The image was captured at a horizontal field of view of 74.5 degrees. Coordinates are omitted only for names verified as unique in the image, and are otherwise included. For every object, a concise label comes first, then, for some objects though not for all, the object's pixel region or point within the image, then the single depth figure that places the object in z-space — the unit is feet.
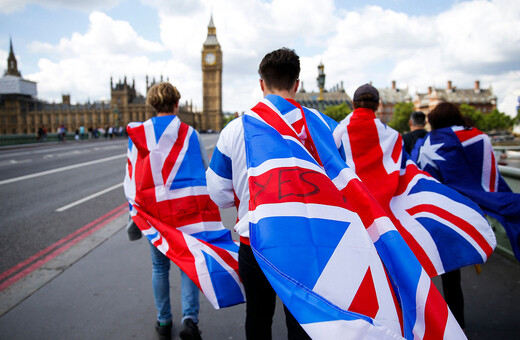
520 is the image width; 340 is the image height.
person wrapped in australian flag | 9.55
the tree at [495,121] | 257.55
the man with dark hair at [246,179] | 6.08
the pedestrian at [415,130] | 15.60
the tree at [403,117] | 253.77
